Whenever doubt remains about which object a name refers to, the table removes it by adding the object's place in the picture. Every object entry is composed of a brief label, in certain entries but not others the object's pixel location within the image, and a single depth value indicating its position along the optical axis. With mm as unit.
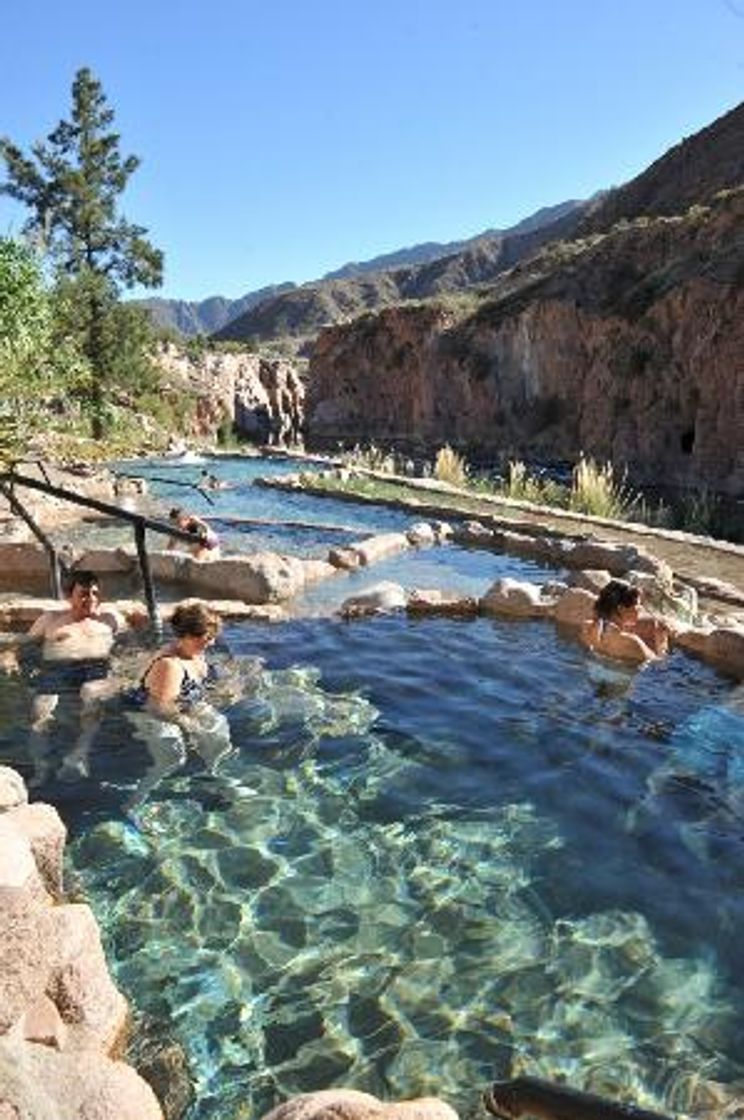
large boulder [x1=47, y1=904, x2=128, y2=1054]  3836
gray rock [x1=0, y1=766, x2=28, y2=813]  5389
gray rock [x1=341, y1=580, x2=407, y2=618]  11336
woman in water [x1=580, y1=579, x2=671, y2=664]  9039
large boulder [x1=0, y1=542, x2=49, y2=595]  13234
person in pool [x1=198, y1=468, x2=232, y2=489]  23469
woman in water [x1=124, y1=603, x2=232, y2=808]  7316
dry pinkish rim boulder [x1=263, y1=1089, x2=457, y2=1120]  2953
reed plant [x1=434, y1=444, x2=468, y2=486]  25281
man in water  8383
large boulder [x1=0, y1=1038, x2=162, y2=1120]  2756
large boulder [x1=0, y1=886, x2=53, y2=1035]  3500
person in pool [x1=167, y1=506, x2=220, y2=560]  12979
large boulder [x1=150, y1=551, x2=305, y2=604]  12273
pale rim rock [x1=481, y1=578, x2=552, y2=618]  11391
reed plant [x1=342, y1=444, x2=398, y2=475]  28448
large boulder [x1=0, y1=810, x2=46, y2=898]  4070
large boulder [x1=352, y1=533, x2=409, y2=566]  14930
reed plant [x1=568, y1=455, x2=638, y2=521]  20406
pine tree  35531
